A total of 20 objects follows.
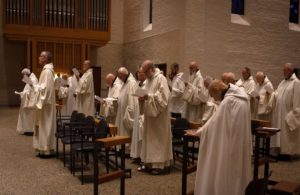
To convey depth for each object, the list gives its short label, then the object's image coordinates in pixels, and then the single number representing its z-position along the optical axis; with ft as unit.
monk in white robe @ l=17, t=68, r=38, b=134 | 31.48
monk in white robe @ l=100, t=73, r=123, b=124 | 25.10
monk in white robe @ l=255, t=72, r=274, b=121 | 26.00
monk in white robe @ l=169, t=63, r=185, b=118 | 29.01
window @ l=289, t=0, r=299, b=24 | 50.06
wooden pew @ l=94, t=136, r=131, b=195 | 13.50
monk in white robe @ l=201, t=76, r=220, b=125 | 25.58
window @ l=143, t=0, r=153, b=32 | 50.14
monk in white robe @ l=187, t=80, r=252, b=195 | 13.38
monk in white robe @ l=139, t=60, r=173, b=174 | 19.80
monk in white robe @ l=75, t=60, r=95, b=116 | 29.86
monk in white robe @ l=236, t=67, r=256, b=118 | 27.68
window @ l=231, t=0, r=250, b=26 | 43.55
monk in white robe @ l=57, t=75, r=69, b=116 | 36.09
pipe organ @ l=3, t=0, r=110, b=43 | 48.73
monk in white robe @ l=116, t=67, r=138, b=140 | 23.97
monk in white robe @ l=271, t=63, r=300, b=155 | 24.72
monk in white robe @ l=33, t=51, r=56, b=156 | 23.09
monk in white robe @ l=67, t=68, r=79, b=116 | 36.58
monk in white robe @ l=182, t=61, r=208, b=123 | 28.35
